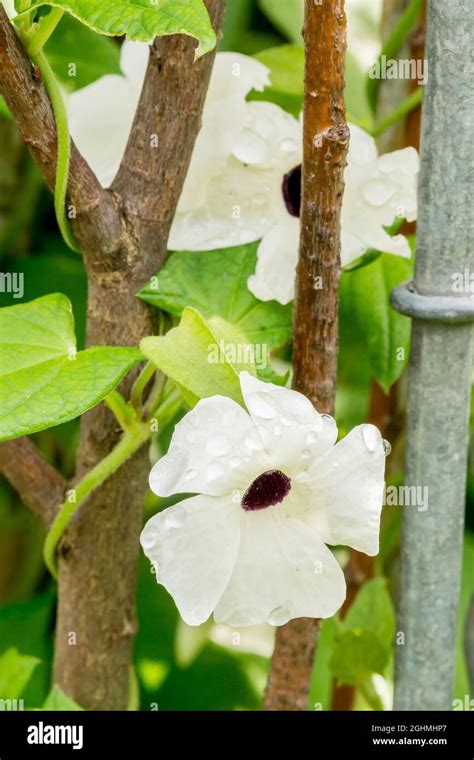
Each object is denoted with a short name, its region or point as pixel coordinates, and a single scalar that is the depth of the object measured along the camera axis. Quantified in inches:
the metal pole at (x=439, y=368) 13.6
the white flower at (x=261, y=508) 12.7
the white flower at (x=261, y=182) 14.7
